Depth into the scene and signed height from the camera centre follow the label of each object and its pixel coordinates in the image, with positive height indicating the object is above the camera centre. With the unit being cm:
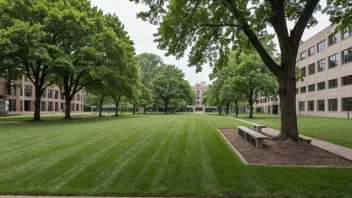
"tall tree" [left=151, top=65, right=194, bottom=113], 6631 +403
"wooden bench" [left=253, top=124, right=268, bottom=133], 1464 -156
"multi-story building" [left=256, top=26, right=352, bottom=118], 3584 +424
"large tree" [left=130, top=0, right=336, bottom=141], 922 +325
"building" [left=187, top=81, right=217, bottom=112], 14230 +223
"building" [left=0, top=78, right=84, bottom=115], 5247 +50
